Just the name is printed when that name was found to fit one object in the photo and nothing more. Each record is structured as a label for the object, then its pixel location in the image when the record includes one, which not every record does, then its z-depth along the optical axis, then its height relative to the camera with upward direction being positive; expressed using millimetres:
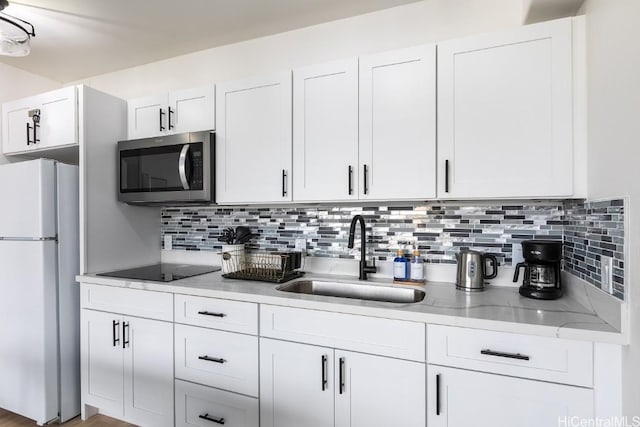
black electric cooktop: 2064 -405
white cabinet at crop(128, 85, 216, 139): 2125 +633
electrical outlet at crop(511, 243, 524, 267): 1720 -225
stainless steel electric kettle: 1675 -296
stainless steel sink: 1810 -451
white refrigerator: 2045 -497
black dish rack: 2000 -342
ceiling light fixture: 1760 +918
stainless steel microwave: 2064 +259
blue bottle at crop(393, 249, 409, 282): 1873 -323
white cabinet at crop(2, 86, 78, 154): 2191 +609
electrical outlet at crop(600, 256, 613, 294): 1159 -222
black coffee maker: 1473 -263
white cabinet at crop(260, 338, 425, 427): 1355 -758
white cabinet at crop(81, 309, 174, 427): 1864 -900
